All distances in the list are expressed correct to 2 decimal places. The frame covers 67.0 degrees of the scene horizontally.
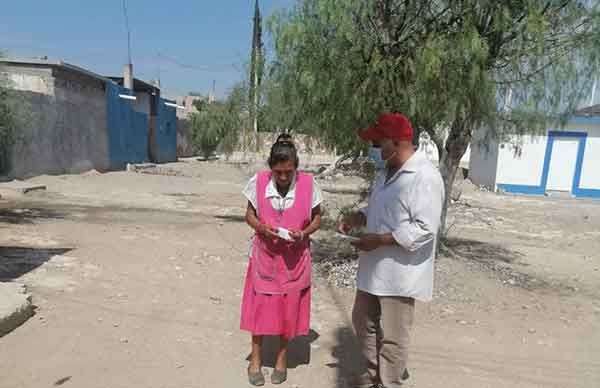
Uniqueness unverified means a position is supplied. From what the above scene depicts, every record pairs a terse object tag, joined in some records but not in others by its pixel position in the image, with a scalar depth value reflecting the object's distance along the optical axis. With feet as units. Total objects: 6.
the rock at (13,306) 11.16
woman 9.03
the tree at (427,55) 13.80
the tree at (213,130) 89.31
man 7.53
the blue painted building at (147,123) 66.65
